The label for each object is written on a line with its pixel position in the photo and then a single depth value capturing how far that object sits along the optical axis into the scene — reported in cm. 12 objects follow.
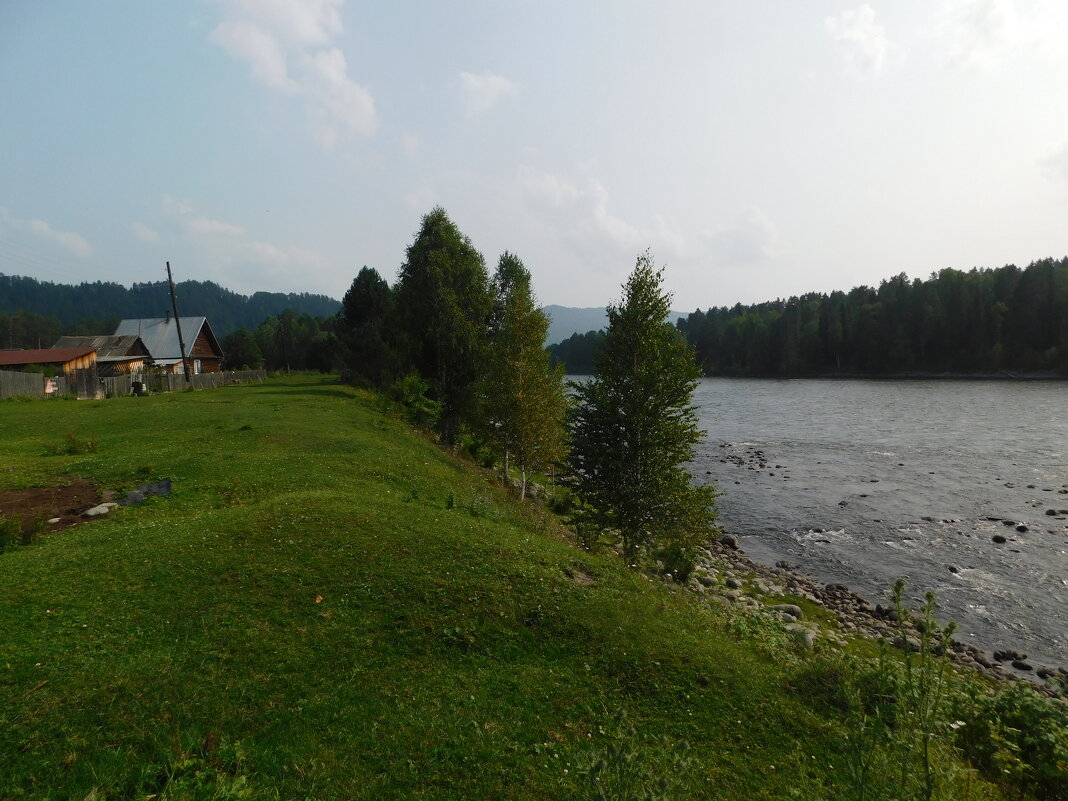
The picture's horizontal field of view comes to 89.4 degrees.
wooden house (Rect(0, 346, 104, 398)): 4503
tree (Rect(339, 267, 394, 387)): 5006
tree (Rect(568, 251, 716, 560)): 1953
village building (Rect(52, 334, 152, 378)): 5878
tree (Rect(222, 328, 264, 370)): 11900
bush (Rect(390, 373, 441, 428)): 3584
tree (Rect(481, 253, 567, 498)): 2828
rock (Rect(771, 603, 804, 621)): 1833
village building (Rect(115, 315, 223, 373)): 6719
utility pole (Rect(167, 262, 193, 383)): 4587
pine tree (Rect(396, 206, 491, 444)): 3578
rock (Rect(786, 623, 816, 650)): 1388
